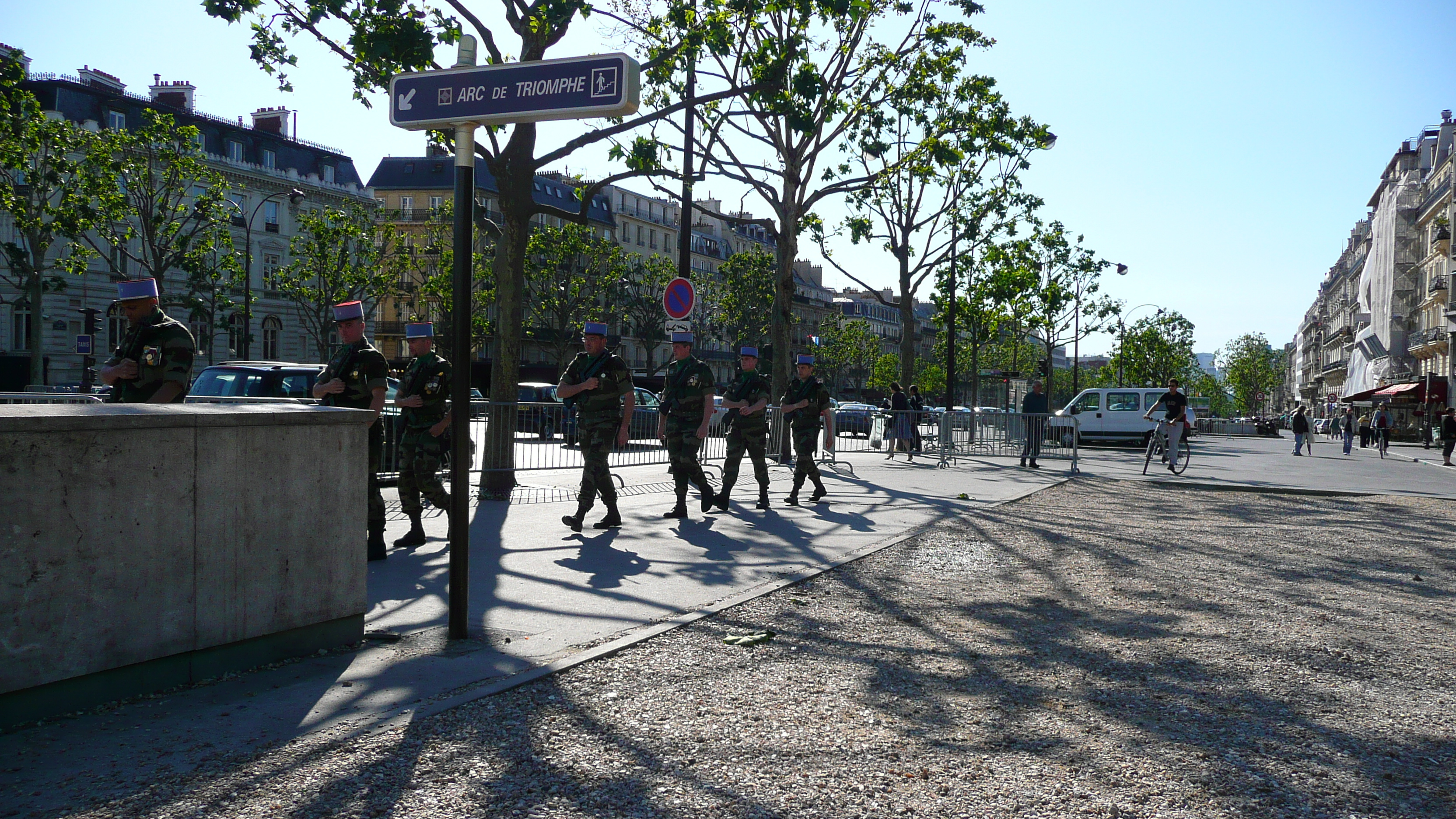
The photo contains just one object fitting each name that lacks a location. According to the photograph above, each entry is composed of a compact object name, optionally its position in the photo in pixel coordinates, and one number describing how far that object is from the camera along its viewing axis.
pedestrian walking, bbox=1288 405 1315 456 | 33.47
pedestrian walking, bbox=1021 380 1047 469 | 21.27
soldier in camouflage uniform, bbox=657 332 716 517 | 10.52
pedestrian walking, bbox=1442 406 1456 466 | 29.91
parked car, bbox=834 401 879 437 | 30.56
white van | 37.53
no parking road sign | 13.49
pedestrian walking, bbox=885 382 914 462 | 23.20
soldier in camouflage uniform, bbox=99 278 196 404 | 6.31
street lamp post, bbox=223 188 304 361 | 40.62
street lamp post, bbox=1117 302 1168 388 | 66.38
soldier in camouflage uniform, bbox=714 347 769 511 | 11.75
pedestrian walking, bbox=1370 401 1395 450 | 35.56
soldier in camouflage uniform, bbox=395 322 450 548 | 8.41
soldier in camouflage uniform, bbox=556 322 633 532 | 9.23
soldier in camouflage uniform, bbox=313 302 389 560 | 7.51
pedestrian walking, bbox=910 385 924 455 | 22.97
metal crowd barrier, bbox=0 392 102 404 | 10.64
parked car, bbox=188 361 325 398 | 13.28
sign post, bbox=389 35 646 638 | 4.70
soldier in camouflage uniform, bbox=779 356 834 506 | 12.64
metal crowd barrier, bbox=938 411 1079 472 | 21.44
